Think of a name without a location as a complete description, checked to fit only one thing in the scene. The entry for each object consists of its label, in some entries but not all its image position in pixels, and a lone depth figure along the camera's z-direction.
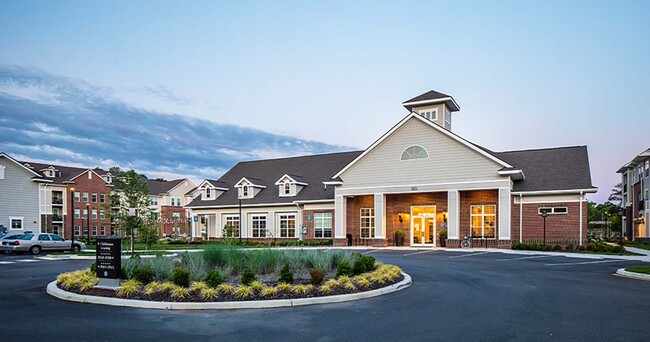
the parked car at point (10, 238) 32.44
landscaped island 12.16
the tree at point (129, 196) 32.88
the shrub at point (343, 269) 14.45
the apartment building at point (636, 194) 52.78
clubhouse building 31.94
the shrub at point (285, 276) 13.03
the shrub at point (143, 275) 13.09
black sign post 12.92
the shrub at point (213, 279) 12.47
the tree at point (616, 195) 97.56
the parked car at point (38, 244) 31.77
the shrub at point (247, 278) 12.58
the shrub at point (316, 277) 13.01
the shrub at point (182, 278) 12.33
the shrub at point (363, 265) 15.37
